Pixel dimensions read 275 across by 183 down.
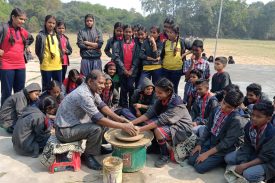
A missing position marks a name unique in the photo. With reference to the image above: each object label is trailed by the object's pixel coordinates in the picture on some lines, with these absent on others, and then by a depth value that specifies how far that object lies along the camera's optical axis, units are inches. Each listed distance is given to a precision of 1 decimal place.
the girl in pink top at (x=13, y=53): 217.8
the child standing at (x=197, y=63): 236.8
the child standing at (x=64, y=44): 272.2
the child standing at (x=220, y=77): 236.8
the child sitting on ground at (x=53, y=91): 215.8
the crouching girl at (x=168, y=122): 168.7
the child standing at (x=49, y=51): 240.8
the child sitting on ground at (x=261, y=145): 144.5
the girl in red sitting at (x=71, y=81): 245.9
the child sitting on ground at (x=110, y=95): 224.9
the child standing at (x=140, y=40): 268.7
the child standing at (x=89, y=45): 263.7
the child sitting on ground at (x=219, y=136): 160.6
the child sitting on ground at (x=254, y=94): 203.2
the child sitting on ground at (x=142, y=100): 212.7
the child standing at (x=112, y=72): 252.5
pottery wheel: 154.3
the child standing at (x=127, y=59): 257.3
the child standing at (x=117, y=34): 261.6
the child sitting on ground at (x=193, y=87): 229.3
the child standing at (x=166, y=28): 249.4
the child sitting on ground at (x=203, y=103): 201.4
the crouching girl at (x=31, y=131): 175.3
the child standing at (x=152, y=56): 253.6
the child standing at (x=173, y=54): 251.4
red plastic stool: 161.2
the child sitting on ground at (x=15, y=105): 202.5
